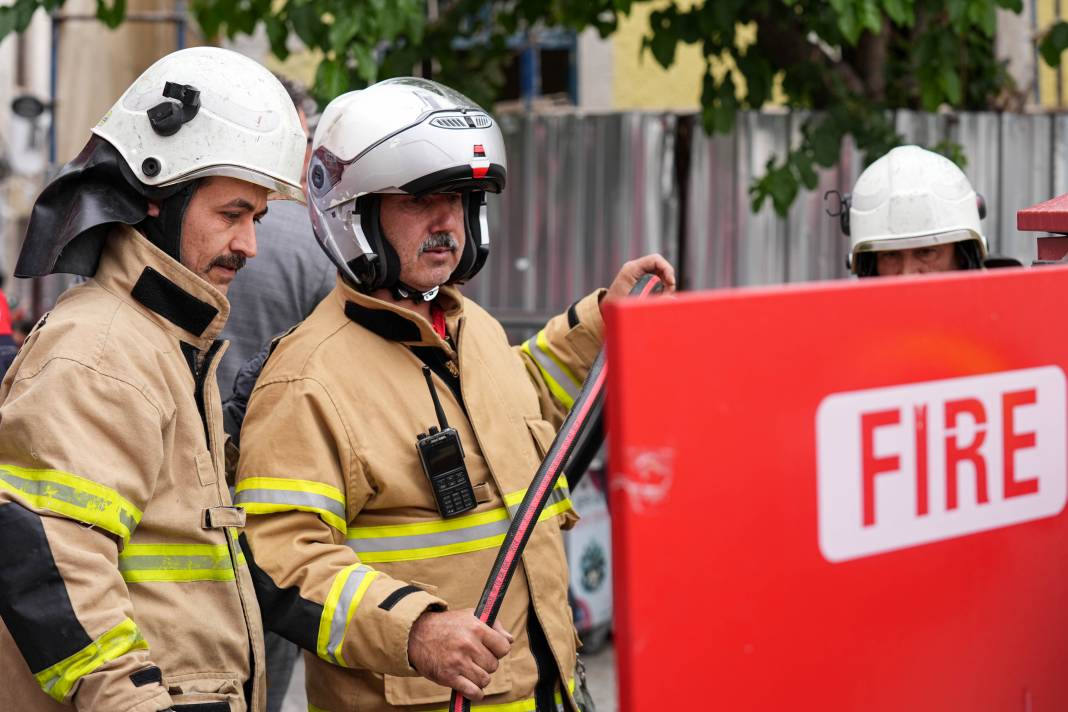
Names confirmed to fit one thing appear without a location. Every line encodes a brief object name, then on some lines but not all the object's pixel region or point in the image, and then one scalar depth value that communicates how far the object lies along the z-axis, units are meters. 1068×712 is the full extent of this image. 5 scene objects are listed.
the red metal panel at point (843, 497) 2.78
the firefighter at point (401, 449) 4.70
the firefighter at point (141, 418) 4.02
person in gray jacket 6.98
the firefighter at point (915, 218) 6.78
